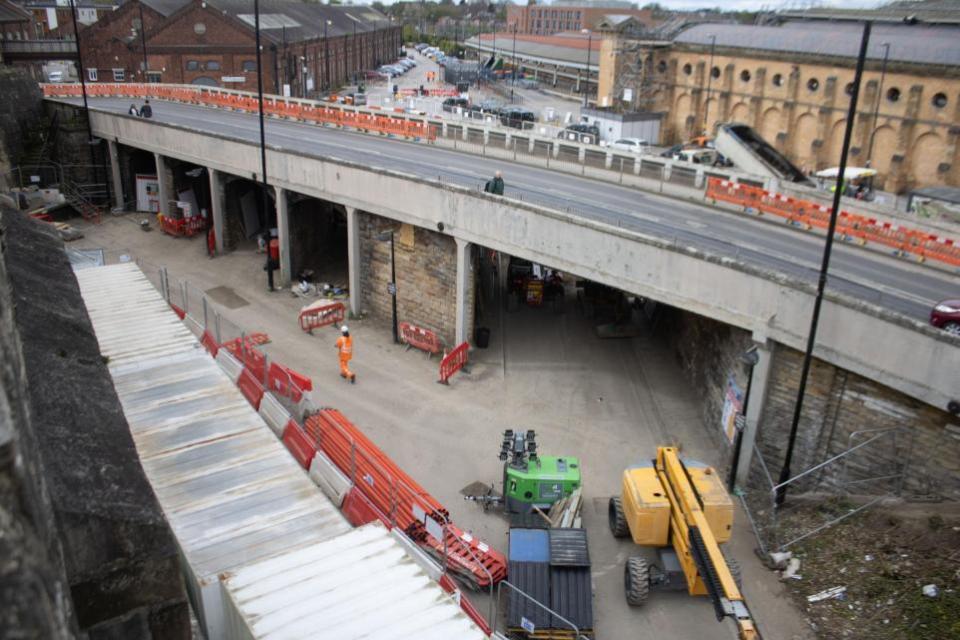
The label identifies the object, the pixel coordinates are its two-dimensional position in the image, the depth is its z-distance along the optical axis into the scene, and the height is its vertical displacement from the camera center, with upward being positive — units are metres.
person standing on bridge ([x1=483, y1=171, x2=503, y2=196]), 22.69 -2.82
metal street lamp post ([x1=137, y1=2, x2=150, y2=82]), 56.27 +2.34
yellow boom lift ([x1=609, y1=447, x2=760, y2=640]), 13.29 -7.36
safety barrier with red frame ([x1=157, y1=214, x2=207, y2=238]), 34.97 -6.64
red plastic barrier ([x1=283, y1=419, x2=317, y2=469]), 15.92 -7.46
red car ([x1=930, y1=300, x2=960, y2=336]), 15.62 -4.24
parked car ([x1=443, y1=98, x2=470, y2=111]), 62.69 -1.26
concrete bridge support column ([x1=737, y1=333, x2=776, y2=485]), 16.66 -6.44
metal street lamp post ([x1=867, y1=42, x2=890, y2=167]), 43.66 -0.39
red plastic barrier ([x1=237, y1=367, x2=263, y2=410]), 18.02 -7.16
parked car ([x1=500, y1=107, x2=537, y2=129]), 52.62 -1.71
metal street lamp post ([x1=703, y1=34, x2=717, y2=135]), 56.06 +0.98
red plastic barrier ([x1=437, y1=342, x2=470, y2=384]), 22.34 -7.96
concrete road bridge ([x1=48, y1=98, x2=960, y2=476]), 15.09 -3.90
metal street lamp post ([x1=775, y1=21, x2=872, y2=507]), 13.37 -3.79
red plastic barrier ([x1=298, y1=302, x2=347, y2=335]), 25.36 -7.68
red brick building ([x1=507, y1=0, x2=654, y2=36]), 145.38 +14.52
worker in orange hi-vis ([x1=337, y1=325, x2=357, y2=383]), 21.53 -7.36
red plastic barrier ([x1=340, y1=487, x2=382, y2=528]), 13.76 -7.56
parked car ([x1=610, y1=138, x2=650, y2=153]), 46.06 -3.10
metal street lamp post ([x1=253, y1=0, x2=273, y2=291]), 27.48 -3.11
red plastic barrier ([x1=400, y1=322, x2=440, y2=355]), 24.23 -7.87
